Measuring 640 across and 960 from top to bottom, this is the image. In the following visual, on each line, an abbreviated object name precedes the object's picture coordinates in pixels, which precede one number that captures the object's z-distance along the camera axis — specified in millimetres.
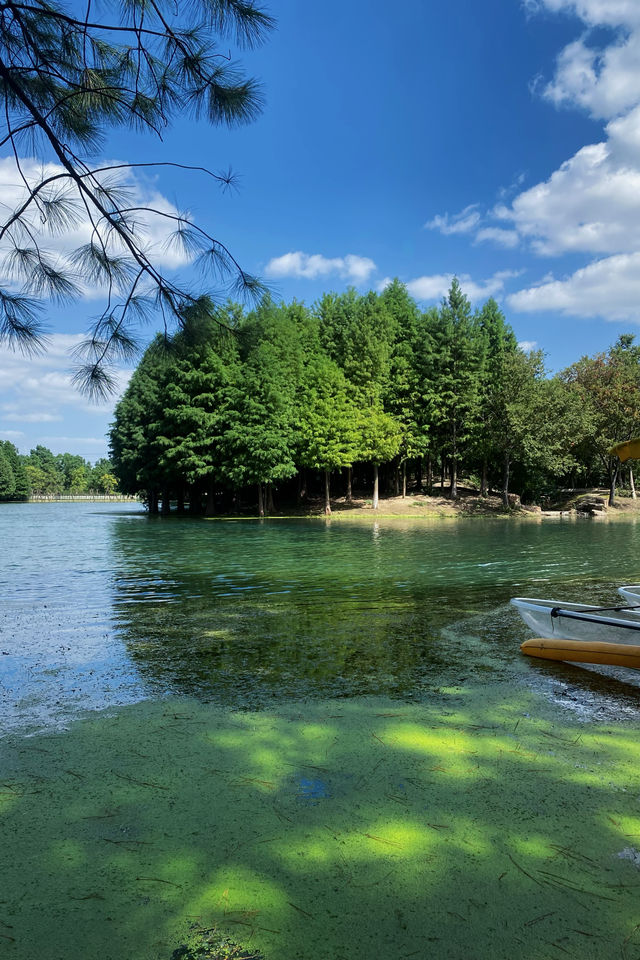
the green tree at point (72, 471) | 157375
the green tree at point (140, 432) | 46844
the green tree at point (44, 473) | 138250
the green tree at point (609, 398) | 46750
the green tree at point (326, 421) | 40219
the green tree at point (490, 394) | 44719
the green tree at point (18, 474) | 110438
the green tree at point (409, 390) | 45344
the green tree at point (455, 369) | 45312
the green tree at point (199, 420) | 39188
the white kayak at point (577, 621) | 5883
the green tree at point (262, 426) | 37719
